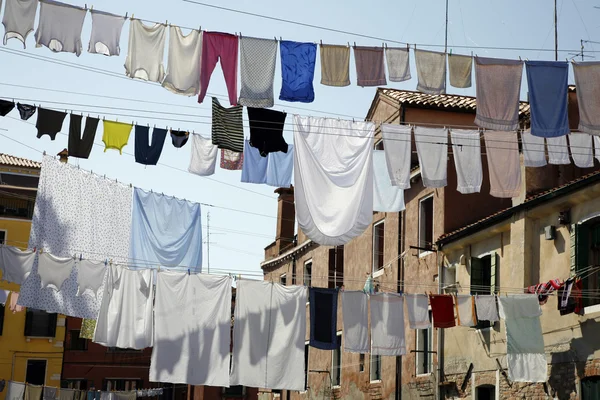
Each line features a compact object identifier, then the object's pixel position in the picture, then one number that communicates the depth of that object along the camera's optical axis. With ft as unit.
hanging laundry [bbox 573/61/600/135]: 58.13
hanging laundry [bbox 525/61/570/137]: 58.13
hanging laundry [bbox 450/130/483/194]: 62.49
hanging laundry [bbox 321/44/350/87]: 57.77
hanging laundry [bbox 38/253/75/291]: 65.21
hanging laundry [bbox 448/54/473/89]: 58.13
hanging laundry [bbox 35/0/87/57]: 54.85
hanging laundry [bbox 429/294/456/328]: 66.87
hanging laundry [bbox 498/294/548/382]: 63.52
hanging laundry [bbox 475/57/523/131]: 58.34
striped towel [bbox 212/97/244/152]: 60.80
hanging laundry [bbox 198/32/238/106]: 57.11
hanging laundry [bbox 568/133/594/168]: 64.49
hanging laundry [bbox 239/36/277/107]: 57.57
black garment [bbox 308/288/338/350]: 67.51
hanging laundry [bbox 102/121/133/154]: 61.11
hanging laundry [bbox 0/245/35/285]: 64.75
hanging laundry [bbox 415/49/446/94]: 57.82
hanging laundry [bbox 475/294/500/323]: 65.05
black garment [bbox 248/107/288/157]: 60.90
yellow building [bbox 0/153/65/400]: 143.54
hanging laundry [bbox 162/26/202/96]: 56.70
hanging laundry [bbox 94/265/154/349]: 64.03
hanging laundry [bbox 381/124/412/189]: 61.67
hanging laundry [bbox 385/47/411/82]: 57.77
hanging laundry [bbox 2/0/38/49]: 54.54
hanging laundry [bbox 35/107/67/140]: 59.88
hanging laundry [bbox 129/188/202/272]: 72.33
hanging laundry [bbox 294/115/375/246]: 60.70
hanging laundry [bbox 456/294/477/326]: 66.30
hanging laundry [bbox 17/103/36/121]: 58.90
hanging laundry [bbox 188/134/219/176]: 63.62
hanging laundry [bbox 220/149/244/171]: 65.16
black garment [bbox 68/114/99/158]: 61.26
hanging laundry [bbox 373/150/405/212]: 66.85
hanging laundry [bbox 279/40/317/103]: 57.88
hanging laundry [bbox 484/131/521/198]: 62.90
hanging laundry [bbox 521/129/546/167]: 64.18
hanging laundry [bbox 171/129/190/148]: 62.64
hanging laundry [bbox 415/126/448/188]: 62.28
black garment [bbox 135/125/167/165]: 61.57
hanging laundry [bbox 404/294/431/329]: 66.95
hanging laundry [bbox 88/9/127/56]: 55.57
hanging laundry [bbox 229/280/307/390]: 64.39
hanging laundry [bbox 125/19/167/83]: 56.39
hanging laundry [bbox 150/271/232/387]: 63.26
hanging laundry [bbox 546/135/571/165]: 64.75
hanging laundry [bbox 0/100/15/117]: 57.72
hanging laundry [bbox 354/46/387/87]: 57.77
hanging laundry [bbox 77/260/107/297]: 65.10
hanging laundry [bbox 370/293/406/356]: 66.49
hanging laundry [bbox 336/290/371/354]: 67.10
